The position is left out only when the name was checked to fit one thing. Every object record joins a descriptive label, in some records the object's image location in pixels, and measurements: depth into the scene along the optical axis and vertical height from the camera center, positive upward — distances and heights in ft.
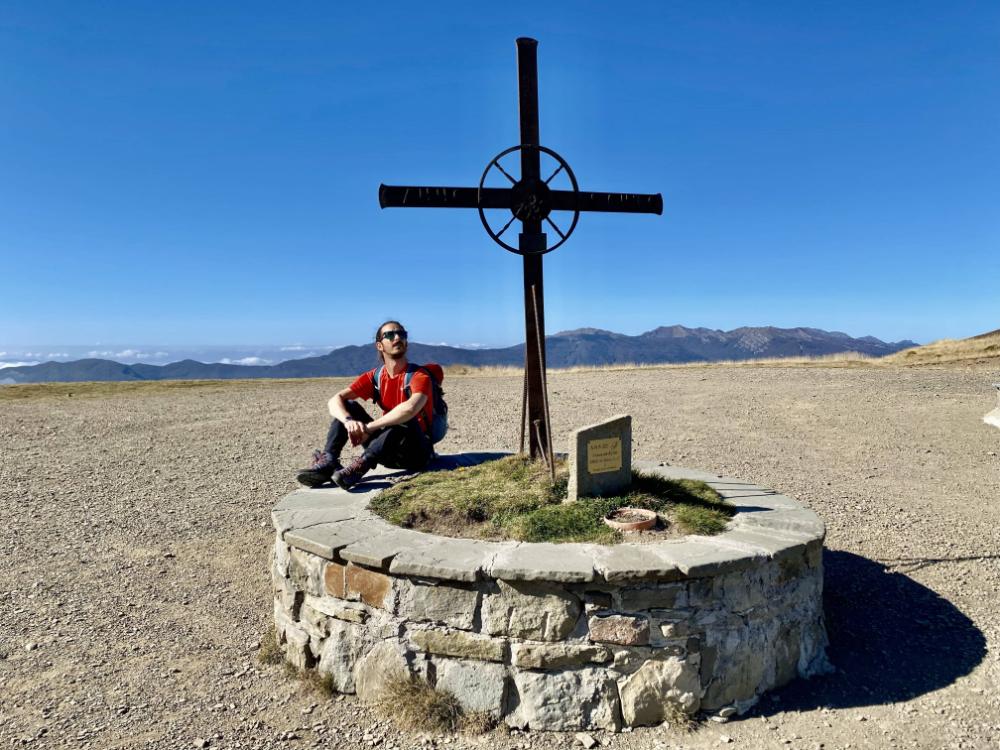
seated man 17.65 -1.51
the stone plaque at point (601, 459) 15.49 -2.29
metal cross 17.87 +4.05
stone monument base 12.00 -4.68
